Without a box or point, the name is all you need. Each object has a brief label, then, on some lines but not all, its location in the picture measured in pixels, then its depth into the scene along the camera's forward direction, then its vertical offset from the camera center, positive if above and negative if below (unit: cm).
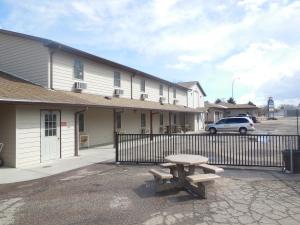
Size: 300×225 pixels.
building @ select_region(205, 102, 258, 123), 4192 +218
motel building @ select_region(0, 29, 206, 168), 853 +108
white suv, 2306 -54
